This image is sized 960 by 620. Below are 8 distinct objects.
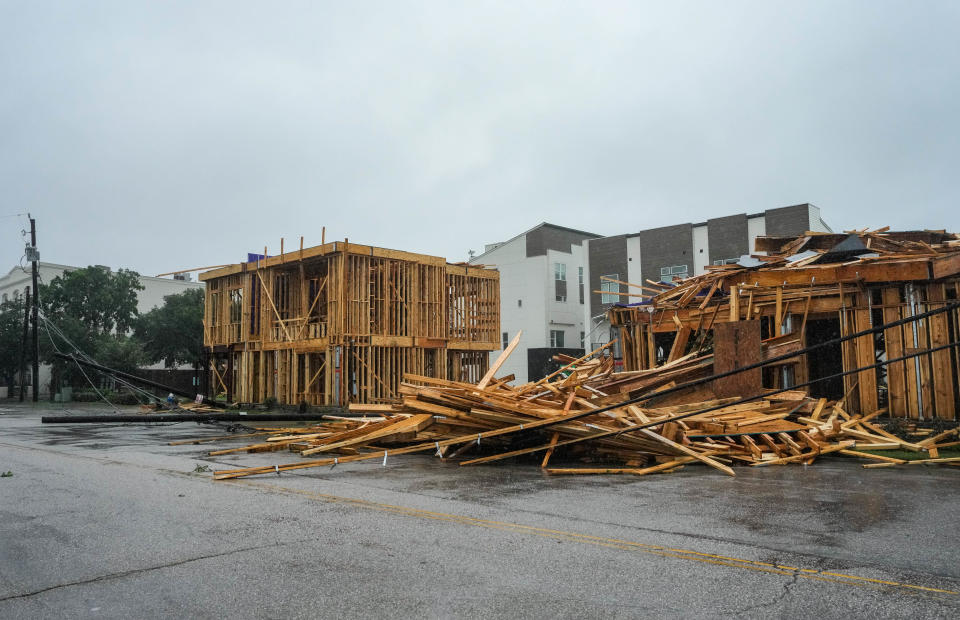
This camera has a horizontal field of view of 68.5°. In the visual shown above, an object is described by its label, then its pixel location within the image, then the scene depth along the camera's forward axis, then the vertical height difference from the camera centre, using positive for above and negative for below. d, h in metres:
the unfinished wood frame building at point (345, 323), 27.28 +2.10
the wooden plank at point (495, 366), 13.60 +0.04
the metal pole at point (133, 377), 22.11 -0.06
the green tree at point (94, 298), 54.44 +6.07
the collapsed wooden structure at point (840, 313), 14.16 +1.17
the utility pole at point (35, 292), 44.03 +5.39
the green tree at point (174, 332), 56.75 +3.41
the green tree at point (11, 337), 54.94 +3.16
